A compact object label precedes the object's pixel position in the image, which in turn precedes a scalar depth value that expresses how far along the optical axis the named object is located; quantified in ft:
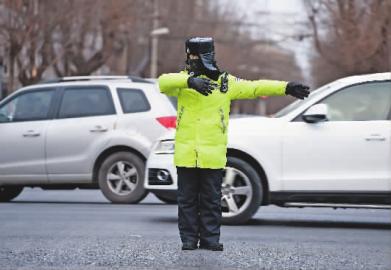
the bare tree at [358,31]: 115.24
